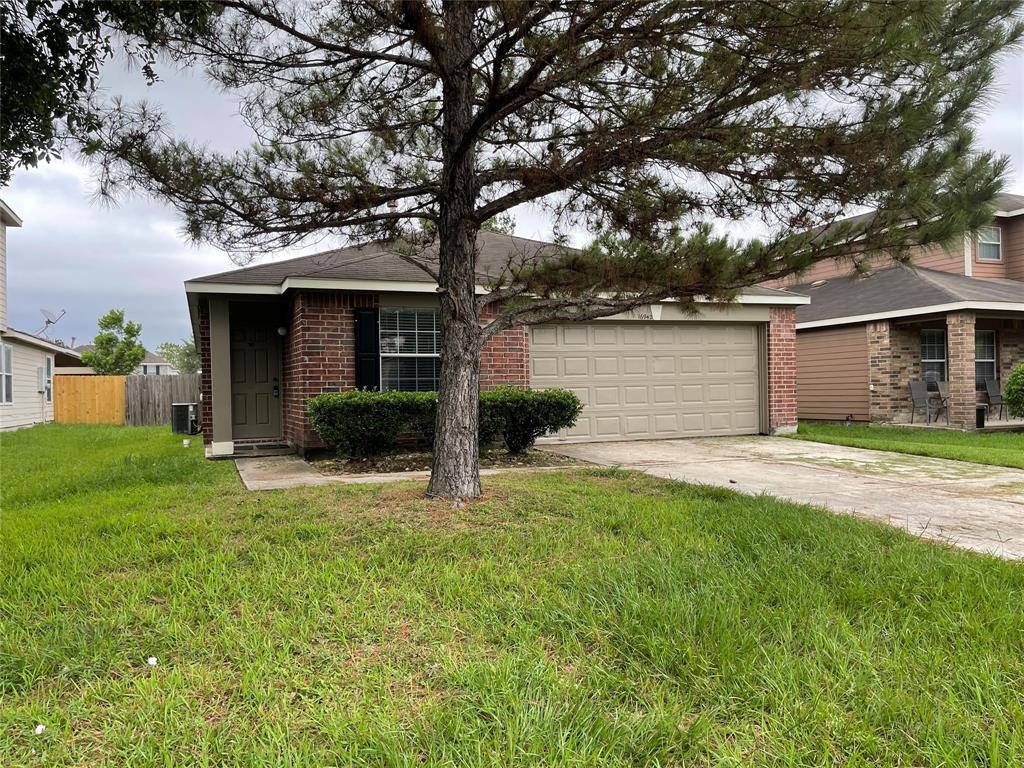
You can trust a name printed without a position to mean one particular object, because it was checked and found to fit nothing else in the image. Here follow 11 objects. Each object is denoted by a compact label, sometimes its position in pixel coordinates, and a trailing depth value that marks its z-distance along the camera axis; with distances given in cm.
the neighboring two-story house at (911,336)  1280
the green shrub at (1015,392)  1230
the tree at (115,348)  3145
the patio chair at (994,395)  1448
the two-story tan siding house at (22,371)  1611
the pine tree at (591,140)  391
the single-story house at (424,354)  897
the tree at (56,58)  368
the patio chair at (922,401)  1384
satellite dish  2870
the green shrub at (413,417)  792
